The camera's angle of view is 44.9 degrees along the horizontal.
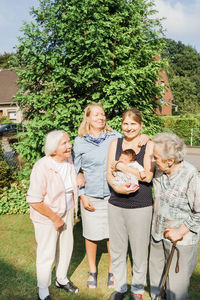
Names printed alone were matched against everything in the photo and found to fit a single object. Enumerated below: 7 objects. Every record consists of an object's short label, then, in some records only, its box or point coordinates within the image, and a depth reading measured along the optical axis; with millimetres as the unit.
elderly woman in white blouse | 2541
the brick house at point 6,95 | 29688
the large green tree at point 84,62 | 4184
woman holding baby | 2471
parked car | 20958
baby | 2371
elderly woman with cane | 2156
